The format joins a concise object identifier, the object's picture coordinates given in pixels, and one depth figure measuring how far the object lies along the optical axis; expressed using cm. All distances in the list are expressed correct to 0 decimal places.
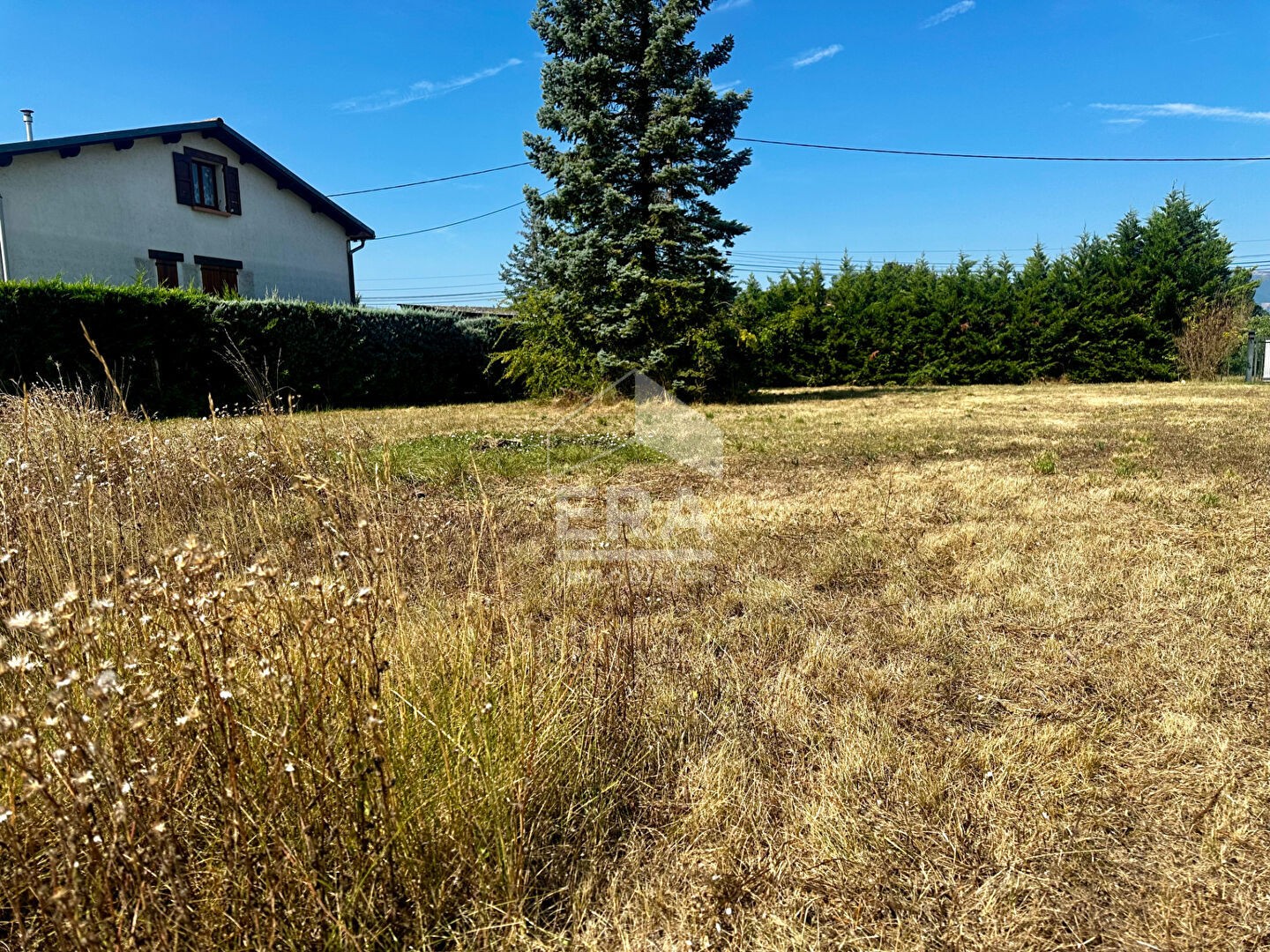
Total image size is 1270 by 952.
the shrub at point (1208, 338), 1761
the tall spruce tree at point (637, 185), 1219
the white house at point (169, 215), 1477
